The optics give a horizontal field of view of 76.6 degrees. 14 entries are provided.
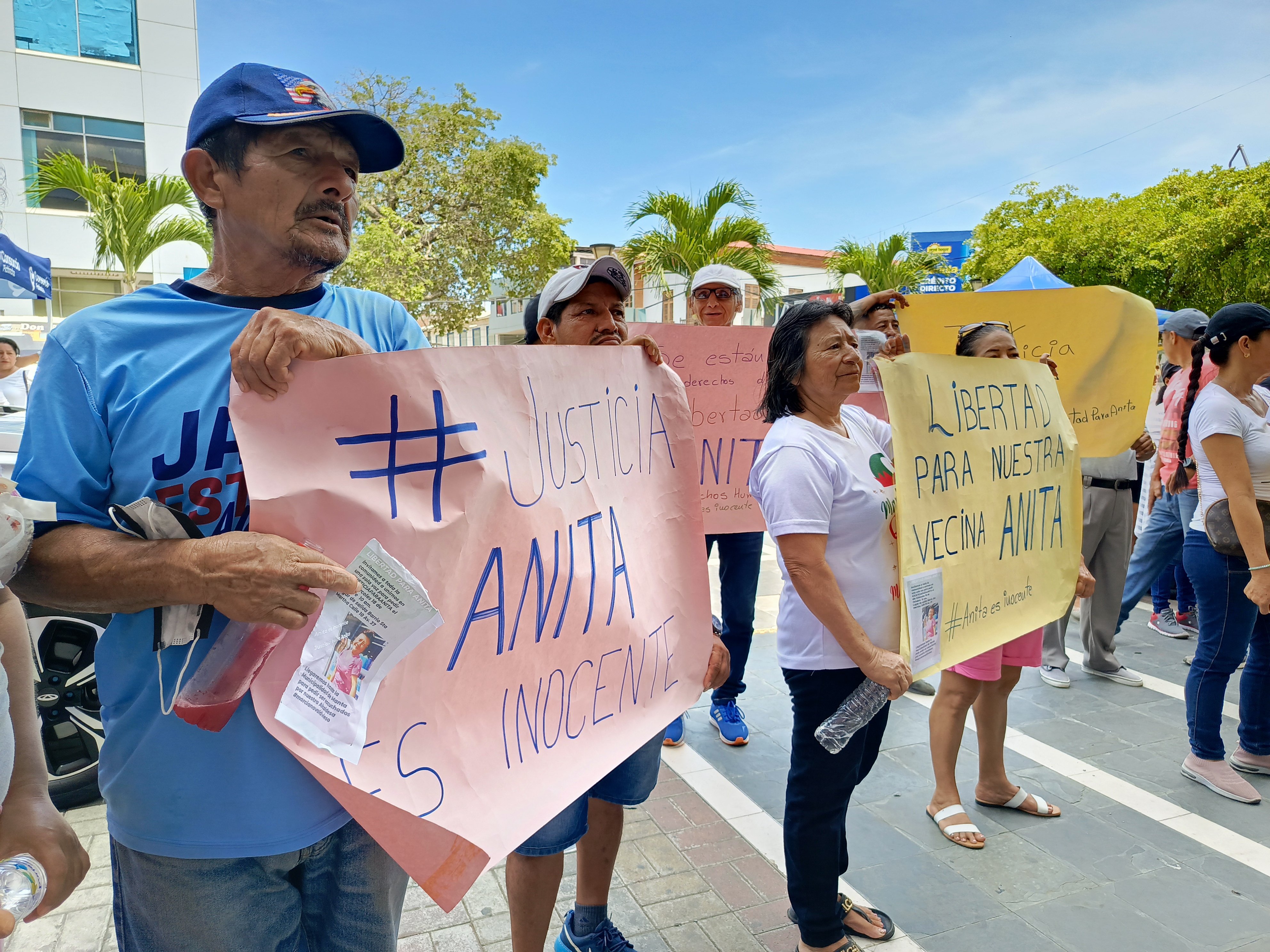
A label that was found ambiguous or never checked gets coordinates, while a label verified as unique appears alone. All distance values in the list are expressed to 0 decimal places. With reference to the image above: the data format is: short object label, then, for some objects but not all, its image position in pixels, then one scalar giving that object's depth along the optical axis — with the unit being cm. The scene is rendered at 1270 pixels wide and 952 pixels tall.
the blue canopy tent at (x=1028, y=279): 596
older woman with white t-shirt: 220
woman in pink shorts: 313
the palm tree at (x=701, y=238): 1539
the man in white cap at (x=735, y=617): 403
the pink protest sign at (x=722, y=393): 407
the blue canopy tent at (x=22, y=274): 882
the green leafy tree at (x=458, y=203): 2192
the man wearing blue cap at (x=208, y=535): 117
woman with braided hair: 344
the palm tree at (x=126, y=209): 1798
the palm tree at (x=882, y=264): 2180
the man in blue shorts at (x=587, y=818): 211
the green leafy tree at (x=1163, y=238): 1692
